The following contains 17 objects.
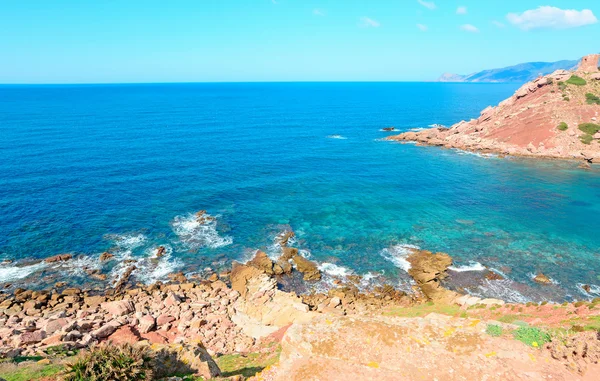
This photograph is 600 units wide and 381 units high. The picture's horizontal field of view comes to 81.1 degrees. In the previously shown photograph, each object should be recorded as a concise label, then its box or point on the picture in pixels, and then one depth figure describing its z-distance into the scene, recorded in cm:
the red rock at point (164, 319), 3666
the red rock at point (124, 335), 3250
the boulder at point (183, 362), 2019
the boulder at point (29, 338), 3115
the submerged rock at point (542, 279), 4369
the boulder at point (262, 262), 4644
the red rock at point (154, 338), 3367
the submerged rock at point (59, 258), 4734
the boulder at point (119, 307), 3775
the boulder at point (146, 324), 3530
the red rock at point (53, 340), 3081
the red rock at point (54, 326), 3344
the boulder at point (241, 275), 4312
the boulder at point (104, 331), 3312
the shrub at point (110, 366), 1704
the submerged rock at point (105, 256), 4838
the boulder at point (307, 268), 4572
